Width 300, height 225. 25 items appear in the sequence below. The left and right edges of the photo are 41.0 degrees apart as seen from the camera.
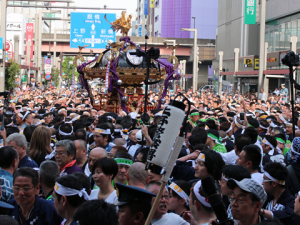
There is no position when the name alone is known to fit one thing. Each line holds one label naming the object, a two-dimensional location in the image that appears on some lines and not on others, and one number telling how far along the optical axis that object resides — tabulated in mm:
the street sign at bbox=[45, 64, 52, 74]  33031
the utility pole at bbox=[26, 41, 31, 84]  33269
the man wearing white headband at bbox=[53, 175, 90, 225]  3600
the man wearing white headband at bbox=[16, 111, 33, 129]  9969
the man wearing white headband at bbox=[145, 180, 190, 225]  3674
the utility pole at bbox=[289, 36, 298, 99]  19734
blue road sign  29281
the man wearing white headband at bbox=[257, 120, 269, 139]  8938
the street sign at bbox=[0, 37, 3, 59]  16373
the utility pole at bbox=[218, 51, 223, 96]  27703
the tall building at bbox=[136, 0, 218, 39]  79688
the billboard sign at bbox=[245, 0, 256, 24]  34969
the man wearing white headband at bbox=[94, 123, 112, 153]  6859
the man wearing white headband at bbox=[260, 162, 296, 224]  4105
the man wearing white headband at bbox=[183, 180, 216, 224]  3505
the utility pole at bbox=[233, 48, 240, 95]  33088
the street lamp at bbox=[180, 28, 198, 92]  28656
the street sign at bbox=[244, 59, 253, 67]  34362
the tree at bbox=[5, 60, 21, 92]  24922
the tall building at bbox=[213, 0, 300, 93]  32969
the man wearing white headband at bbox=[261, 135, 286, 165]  6723
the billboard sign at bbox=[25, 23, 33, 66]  53228
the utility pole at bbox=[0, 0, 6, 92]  16094
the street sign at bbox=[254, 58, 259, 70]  31578
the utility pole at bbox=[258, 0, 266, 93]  19484
